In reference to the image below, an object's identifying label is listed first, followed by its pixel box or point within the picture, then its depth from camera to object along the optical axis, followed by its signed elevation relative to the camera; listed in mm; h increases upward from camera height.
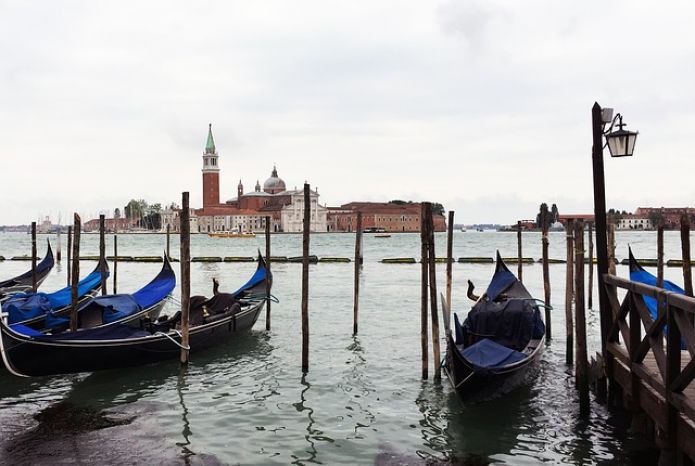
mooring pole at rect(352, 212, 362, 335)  9047 -956
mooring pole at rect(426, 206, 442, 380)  5984 -547
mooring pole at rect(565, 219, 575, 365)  6289 -631
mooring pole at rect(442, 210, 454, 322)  7747 -271
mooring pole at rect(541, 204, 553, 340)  8109 -466
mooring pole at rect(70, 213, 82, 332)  7043 -421
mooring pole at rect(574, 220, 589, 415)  4969 -972
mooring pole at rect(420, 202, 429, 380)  6079 -520
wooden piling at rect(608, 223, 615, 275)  8977 -294
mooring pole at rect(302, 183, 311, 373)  6590 -582
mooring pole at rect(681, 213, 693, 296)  7490 -295
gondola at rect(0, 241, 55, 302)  12125 -860
